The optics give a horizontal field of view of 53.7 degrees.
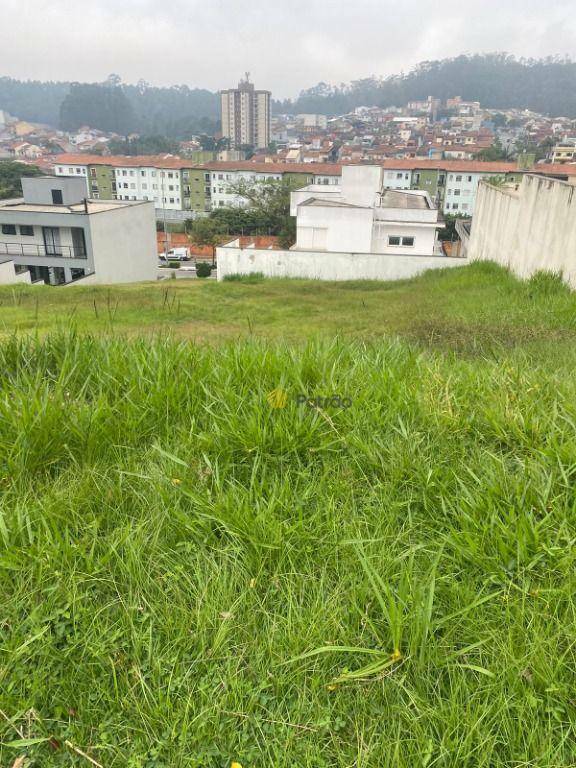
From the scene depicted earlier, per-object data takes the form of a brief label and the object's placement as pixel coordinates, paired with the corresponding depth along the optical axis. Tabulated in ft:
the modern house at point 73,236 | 92.53
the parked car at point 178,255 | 152.87
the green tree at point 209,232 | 159.22
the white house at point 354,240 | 69.31
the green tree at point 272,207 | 154.92
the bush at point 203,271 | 108.17
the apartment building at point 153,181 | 262.88
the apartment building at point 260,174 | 233.14
